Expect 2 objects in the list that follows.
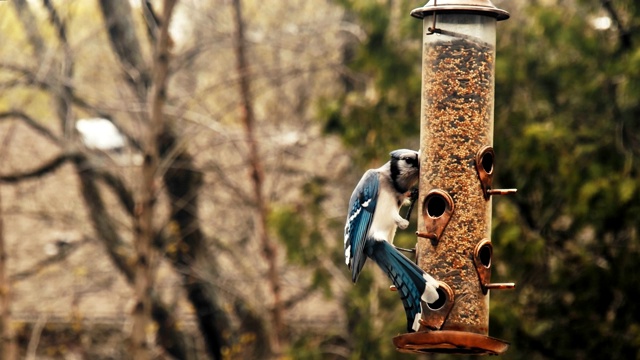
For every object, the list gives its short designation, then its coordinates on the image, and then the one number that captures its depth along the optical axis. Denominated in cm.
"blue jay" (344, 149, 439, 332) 669
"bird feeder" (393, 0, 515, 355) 702
